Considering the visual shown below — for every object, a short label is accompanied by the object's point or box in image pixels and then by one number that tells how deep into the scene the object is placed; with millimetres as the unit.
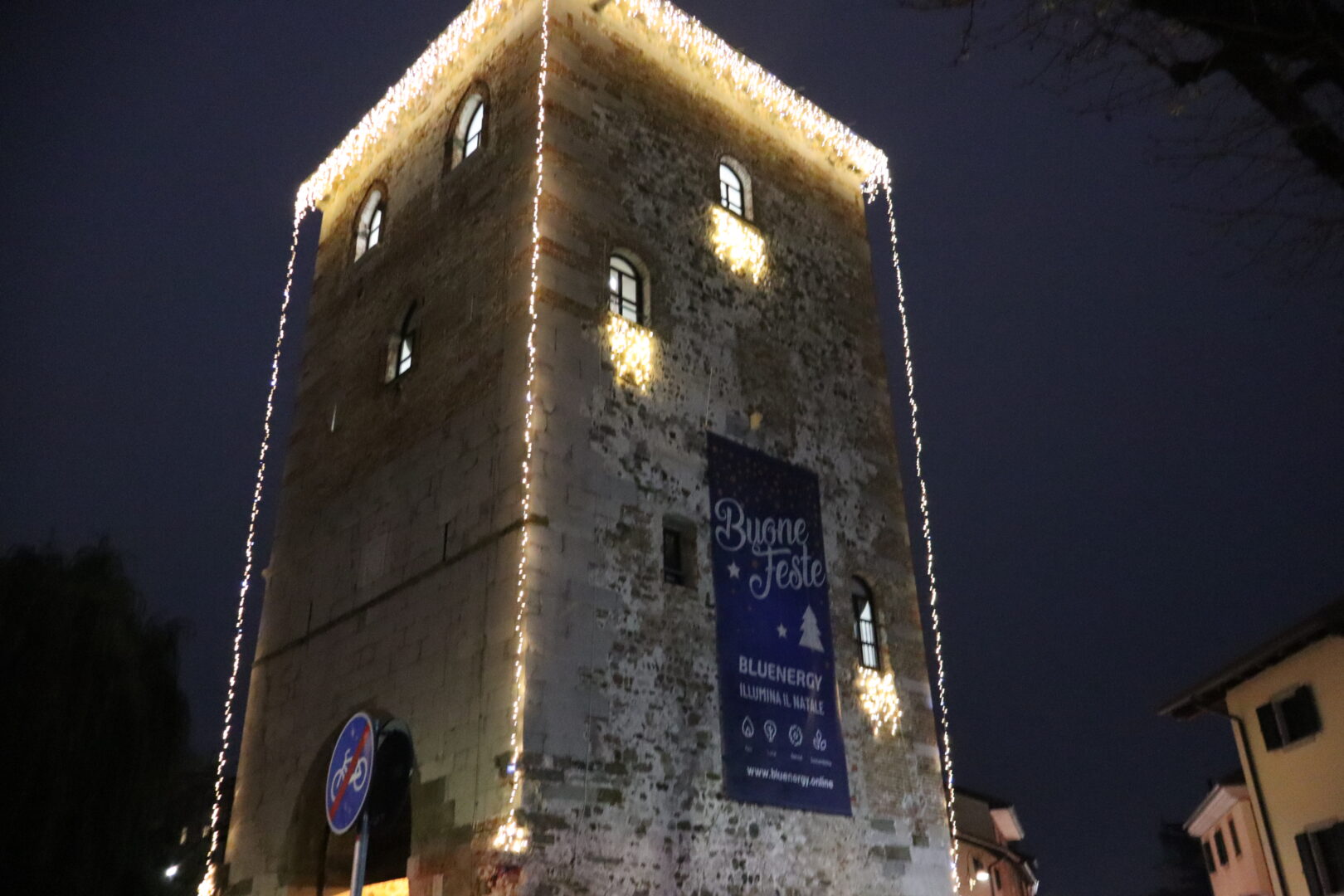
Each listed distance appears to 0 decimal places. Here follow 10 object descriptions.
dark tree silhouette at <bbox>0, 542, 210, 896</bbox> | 9766
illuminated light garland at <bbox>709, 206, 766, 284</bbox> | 13797
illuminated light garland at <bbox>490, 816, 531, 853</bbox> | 9070
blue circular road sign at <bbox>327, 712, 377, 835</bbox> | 6078
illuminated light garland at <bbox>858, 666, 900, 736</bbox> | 12430
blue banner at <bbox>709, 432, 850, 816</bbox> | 11055
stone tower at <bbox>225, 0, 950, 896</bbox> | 10078
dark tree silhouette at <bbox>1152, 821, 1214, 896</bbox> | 47812
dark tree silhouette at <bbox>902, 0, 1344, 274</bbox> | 4824
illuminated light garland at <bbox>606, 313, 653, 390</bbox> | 11828
